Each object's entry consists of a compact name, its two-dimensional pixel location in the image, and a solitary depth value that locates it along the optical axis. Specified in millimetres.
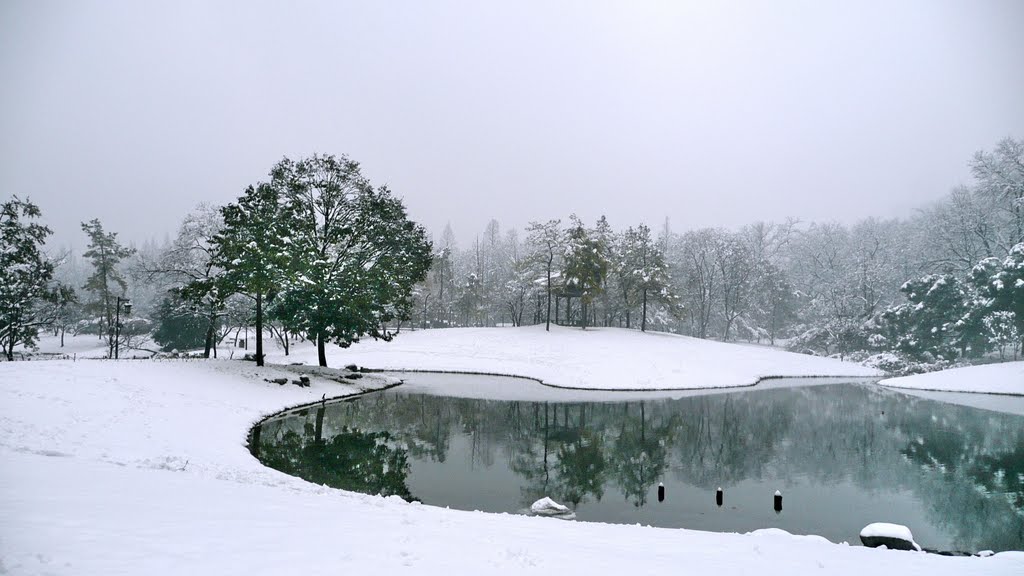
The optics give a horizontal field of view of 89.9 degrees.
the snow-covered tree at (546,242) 62688
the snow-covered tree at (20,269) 30297
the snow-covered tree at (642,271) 62406
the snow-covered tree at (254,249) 29969
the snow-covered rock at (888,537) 10883
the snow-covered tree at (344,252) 32938
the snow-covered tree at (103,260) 53875
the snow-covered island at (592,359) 42625
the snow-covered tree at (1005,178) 47594
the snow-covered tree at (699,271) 73125
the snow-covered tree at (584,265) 59781
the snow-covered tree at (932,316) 50188
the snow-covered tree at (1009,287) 43250
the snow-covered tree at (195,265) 30547
